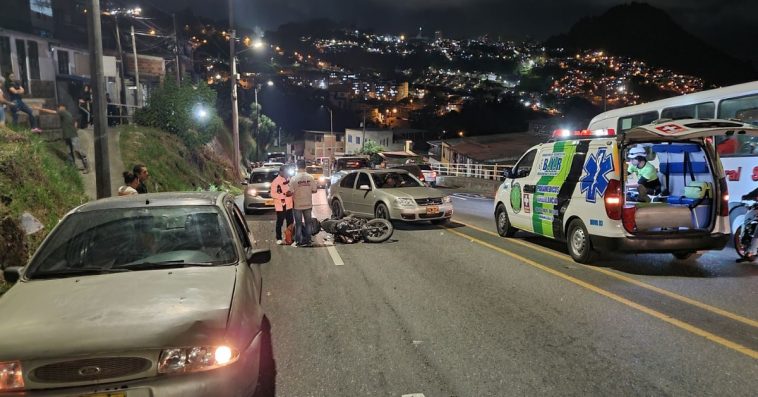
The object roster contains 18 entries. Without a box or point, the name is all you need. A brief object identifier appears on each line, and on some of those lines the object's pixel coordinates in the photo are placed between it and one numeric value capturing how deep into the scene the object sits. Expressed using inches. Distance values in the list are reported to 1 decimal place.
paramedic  367.6
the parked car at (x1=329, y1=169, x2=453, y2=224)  492.1
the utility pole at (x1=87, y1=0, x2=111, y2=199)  378.3
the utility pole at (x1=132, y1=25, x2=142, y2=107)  1198.7
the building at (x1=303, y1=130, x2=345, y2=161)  3314.5
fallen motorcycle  441.4
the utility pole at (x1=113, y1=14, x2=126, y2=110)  1102.4
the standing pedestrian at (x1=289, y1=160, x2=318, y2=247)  420.5
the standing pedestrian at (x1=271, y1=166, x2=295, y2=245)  436.1
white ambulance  299.3
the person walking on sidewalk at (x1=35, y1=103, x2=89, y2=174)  589.3
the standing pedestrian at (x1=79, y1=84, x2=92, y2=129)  905.6
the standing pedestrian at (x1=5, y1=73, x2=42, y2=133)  557.6
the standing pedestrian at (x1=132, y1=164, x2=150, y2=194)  342.0
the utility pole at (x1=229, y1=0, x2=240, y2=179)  1119.6
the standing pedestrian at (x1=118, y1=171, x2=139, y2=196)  312.7
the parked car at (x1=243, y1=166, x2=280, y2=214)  675.4
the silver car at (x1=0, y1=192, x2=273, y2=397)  109.3
